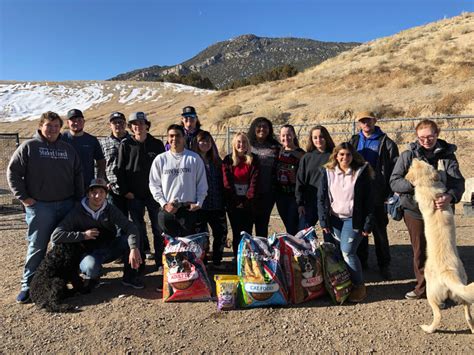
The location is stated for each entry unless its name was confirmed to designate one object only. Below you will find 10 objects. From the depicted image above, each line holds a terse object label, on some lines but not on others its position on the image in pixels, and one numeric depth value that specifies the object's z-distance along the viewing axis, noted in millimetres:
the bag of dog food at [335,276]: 4160
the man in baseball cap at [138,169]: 5059
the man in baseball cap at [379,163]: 4809
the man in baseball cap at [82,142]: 5445
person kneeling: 4465
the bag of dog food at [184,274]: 4246
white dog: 3354
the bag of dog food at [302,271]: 4160
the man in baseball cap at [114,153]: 5285
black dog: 4172
